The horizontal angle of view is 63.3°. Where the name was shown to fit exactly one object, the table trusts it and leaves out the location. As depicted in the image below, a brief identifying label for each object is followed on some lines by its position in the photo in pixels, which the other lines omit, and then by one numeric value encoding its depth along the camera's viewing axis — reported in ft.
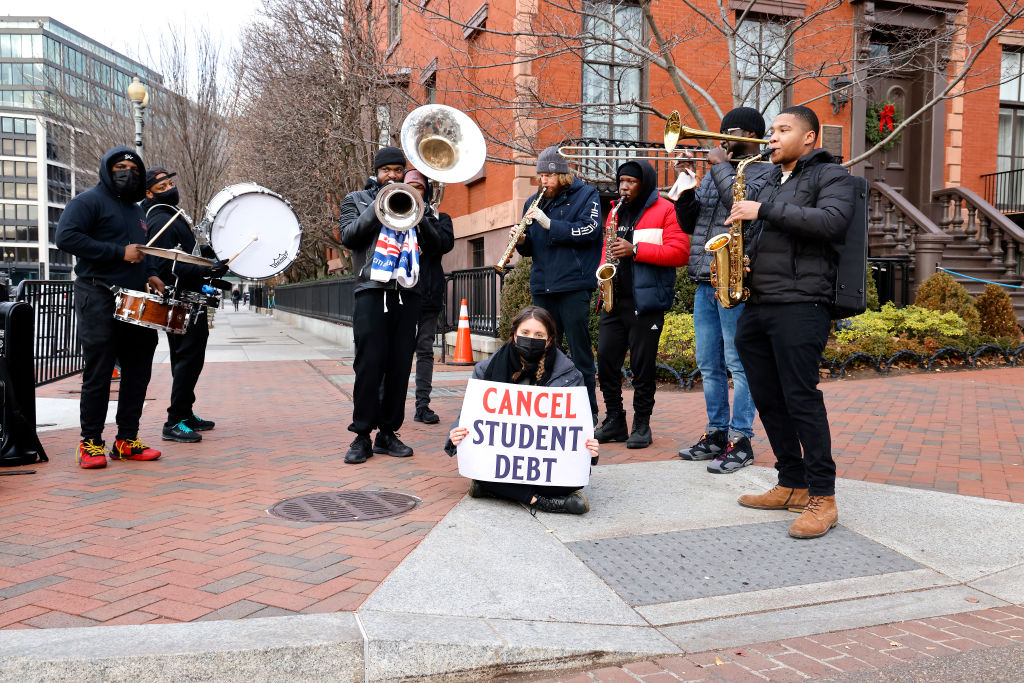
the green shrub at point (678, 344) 31.78
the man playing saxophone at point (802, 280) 13.85
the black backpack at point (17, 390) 18.40
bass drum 22.25
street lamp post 61.78
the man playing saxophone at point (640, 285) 19.89
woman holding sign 15.21
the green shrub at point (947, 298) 38.24
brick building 41.65
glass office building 315.58
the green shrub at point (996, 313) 38.93
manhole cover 14.94
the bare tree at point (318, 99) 51.01
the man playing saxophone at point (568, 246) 20.29
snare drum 18.95
